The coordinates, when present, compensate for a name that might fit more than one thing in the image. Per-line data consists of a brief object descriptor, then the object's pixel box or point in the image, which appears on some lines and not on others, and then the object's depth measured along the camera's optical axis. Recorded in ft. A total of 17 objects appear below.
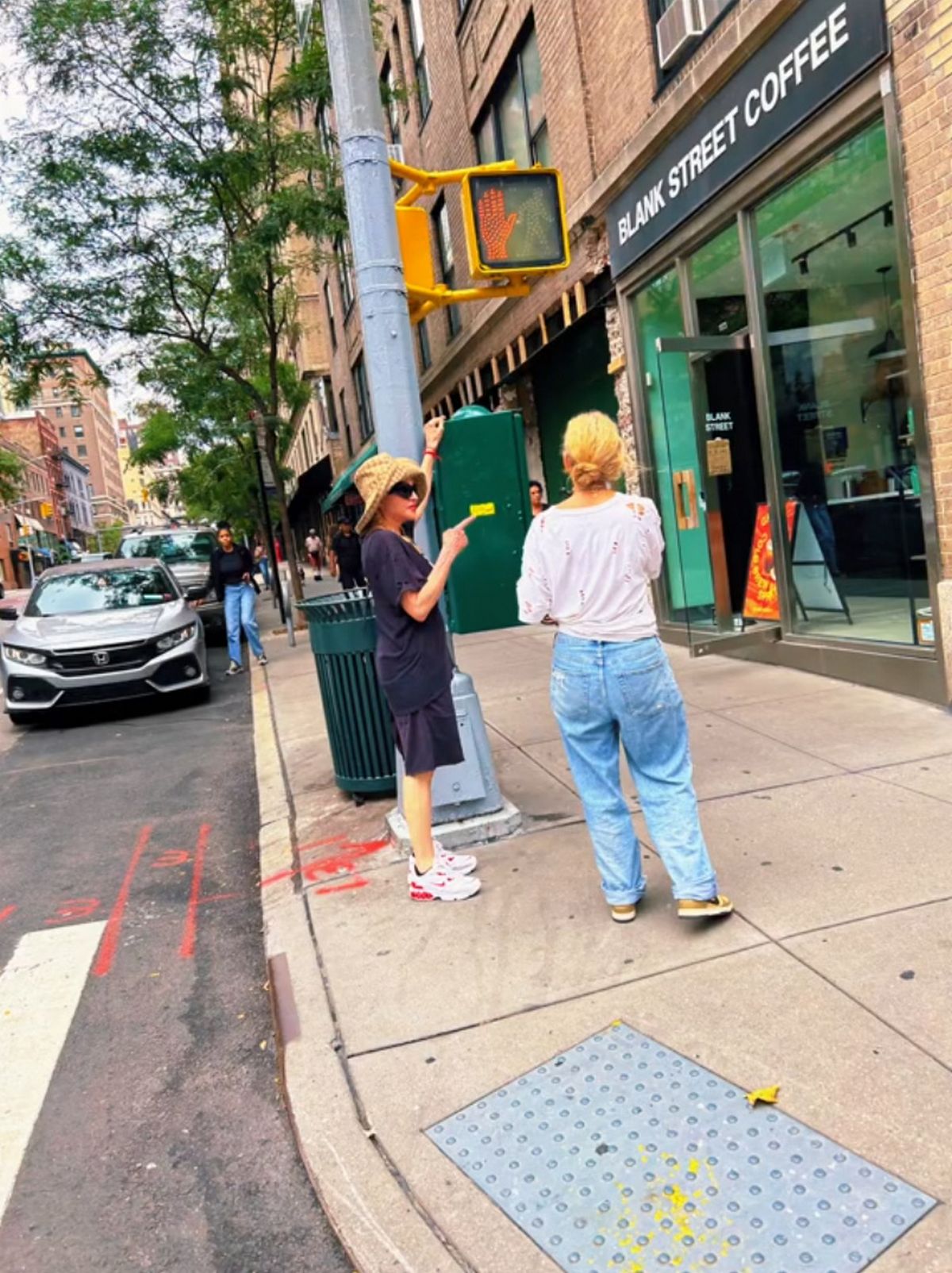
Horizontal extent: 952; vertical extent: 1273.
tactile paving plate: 6.68
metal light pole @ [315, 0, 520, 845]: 14.47
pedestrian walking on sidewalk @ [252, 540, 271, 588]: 89.60
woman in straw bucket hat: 12.29
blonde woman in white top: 10.81
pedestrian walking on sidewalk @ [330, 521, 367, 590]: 49.11
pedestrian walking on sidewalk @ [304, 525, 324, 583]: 116.67
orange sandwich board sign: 26.35
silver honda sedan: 28.71
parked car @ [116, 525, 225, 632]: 51.37
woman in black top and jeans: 36.60
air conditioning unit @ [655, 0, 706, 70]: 24.48
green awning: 52.16
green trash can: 17.03
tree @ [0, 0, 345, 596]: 40.75
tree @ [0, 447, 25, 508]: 130.72
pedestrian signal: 15.64
